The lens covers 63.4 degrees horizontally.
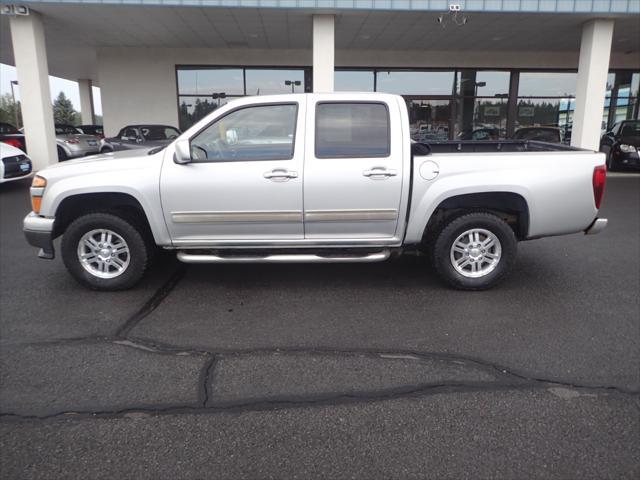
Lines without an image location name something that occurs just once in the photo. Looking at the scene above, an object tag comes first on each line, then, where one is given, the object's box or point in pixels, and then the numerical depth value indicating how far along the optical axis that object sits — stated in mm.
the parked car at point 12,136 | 14472
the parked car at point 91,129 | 22156
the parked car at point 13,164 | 11494
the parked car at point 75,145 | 16406
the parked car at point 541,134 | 15820
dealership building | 12711
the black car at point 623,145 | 14648
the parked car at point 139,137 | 13719
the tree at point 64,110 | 73812
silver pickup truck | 4762
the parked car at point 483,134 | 18766
